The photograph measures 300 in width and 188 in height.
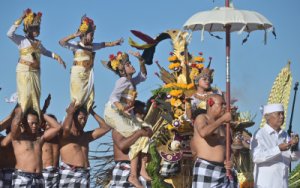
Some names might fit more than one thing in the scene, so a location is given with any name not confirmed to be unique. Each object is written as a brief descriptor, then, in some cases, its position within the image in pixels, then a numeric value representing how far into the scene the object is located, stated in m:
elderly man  11.45
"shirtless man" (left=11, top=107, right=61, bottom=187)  12.12
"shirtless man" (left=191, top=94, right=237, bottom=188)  11.07
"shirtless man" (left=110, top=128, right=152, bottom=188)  12.73
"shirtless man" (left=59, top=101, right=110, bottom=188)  12.62
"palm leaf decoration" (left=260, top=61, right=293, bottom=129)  14.57
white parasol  11.47
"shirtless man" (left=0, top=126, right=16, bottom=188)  12.29
